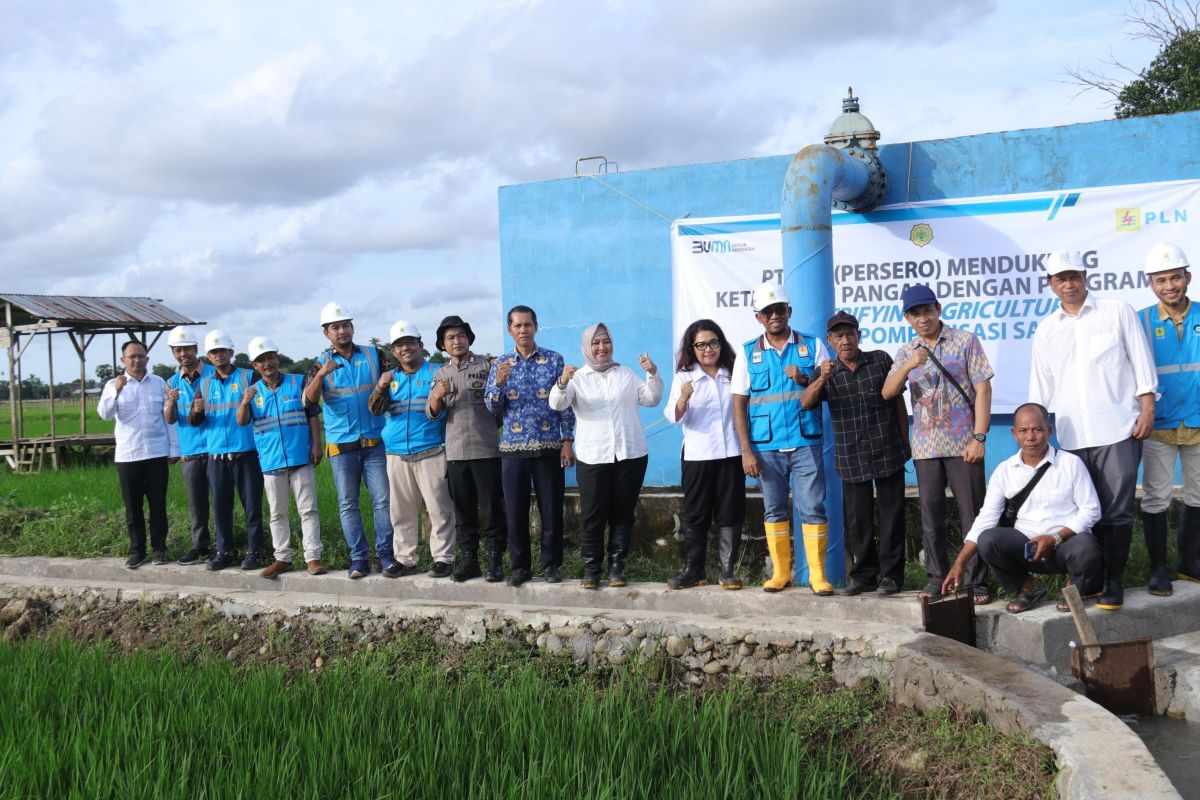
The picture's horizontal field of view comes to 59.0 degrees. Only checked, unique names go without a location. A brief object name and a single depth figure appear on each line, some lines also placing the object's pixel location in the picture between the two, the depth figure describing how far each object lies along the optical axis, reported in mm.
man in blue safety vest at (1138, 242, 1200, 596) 5152
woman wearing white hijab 5770
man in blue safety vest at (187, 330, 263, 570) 7004
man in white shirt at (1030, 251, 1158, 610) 5066
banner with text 7039
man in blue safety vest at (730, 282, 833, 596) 5516
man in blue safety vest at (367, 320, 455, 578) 6398
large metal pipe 5953
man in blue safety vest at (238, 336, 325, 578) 6770
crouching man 4918
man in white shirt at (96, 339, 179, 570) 7516
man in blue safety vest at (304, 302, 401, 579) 6602
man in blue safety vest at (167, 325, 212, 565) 7199
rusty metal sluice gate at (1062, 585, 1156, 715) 4371
